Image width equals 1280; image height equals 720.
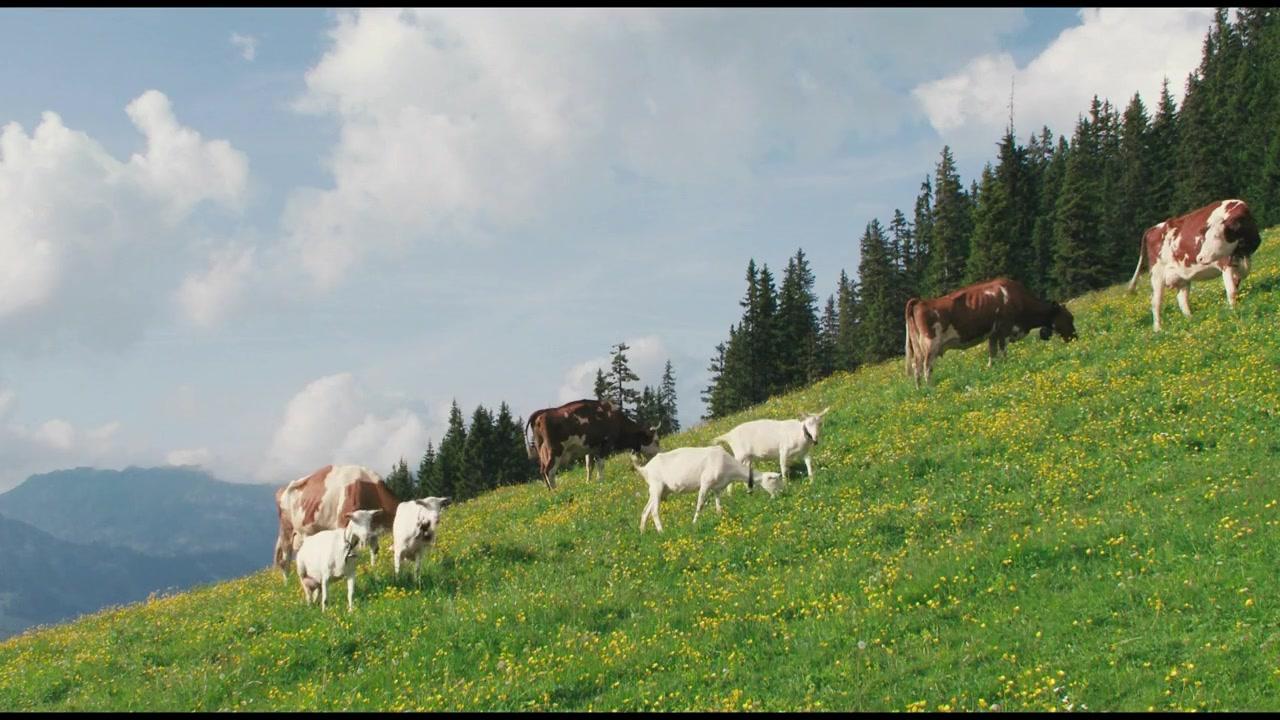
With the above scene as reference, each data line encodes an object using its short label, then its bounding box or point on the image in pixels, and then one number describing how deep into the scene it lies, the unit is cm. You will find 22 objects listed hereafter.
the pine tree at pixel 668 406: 10705
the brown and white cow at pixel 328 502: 1784
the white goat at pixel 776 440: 1830
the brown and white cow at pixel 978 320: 2391
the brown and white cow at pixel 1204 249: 2158
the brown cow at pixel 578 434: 2702
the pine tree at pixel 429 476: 9594
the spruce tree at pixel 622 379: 8288
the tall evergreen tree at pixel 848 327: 9475
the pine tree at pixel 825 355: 8712
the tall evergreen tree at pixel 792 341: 7950
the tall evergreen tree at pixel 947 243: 8575
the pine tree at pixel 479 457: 8875
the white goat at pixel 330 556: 1416
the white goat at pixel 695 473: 1692
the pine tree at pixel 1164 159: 8194
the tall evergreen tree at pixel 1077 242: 7100
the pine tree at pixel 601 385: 8425
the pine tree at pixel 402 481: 10164
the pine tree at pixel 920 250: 10338
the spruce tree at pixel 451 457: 9381
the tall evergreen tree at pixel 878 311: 8338
